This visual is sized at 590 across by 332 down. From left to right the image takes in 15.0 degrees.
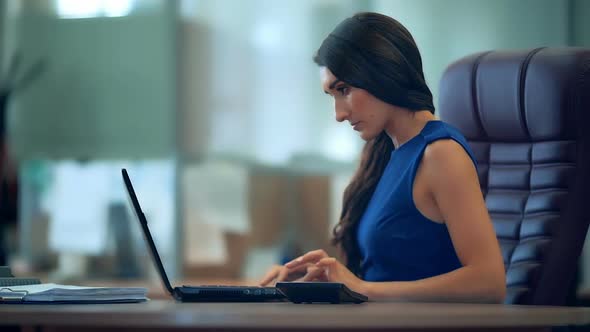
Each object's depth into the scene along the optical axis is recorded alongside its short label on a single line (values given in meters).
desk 3.49
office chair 4.36
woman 4.00
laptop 3.88
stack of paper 3.84
